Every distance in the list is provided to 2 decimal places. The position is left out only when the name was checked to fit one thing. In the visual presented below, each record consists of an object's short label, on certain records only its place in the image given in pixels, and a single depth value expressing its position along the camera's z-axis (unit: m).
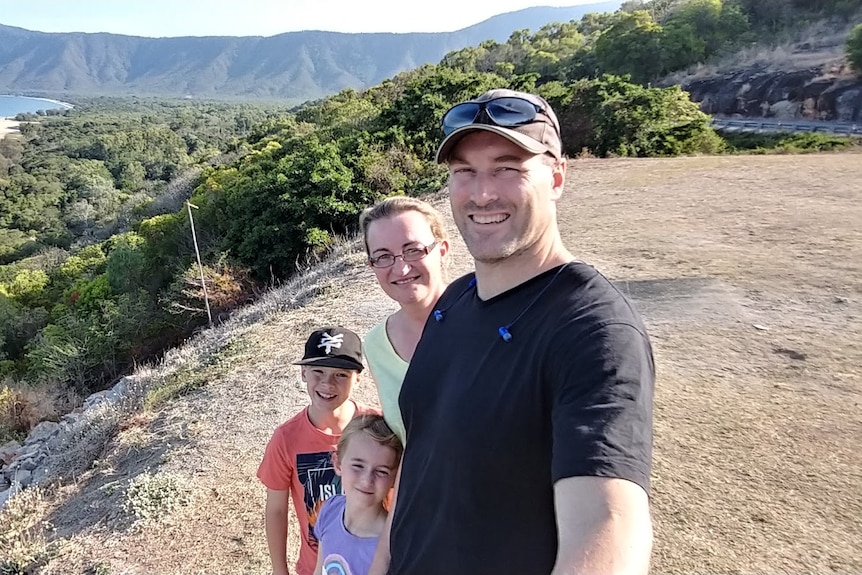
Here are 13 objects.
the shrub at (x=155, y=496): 4.34
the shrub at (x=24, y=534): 4.09
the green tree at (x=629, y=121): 16.84
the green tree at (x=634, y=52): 31.09
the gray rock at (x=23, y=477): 6.56
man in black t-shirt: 1.00
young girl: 1.92
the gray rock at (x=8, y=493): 5.87
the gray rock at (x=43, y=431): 8.46
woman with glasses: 1.99
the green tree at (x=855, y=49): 22.20
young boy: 2.44
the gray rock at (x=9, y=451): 8.12
